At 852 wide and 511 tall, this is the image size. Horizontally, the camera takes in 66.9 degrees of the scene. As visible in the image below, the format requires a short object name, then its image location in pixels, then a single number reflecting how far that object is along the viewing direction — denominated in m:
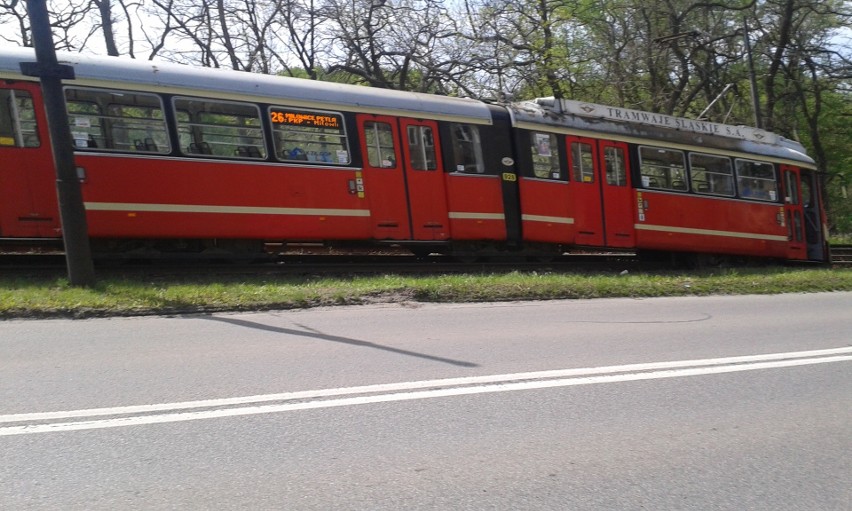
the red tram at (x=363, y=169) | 9.83
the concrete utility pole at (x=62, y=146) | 8.27
